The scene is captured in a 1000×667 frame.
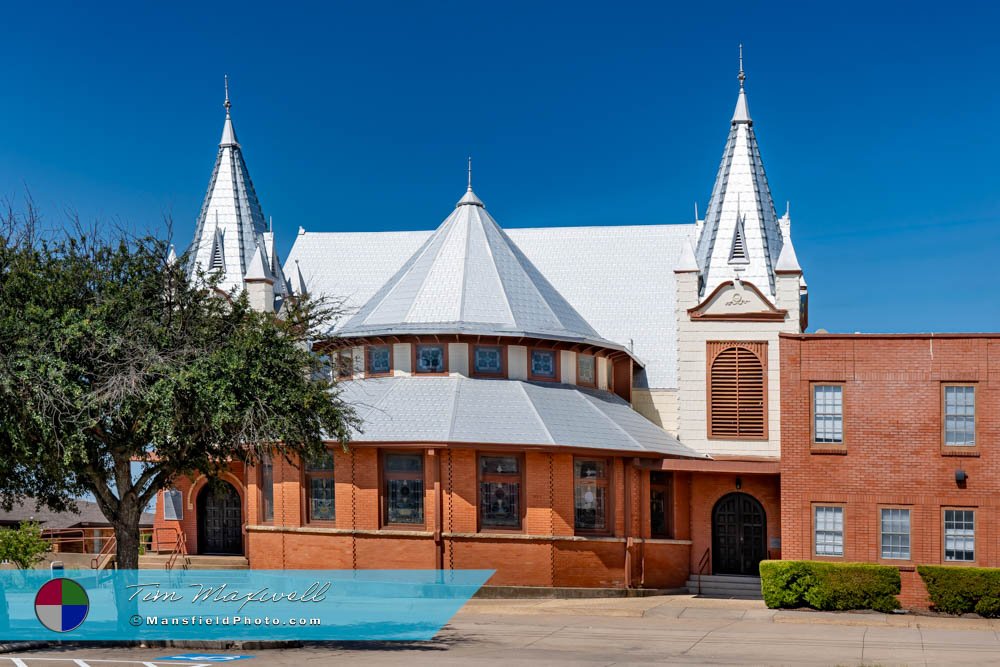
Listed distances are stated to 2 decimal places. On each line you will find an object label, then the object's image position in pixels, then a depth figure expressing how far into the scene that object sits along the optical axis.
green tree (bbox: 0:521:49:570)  39.03
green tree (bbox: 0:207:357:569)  20.84
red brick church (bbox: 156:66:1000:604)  31.62
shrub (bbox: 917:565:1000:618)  28.02
